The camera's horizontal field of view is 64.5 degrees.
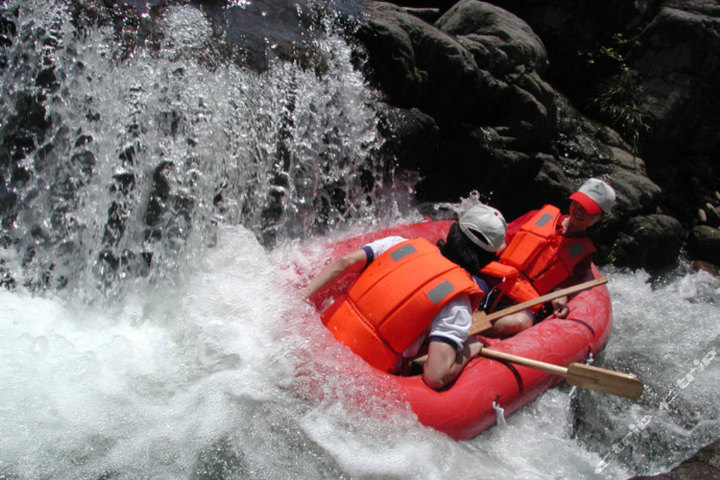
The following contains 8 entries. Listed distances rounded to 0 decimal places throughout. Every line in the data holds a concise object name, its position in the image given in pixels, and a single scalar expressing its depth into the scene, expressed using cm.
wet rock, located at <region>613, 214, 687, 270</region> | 658
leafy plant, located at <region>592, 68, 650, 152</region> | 749
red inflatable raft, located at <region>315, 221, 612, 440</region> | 291
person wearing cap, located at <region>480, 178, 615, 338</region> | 415
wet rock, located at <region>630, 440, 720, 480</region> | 284
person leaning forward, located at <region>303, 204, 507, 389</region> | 284
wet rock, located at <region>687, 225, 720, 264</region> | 732
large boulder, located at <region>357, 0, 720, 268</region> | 555
